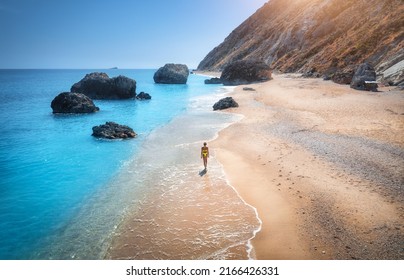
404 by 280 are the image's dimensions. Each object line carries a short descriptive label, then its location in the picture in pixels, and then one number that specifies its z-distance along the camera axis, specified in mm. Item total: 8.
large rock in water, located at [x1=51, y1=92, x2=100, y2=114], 42438
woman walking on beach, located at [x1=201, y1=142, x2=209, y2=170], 15631
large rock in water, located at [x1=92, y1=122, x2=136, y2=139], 25608
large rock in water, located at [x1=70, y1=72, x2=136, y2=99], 59312
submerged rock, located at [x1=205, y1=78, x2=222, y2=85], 90550
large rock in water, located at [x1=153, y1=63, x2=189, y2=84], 102375
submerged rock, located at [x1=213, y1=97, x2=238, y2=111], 37562
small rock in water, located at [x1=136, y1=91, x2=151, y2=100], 59809
